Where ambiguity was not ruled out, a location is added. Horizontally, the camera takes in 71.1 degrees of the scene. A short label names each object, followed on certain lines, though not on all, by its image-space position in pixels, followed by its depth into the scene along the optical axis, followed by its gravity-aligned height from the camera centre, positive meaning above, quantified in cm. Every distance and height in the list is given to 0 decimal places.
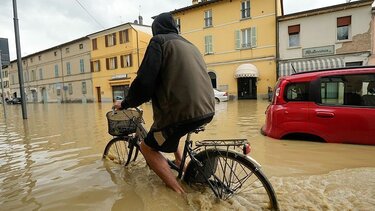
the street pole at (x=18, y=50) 1153 +201
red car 438 -41
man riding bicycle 238 +1
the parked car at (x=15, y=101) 3962 -89
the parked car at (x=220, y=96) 2028 -70
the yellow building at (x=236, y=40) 2206 +422
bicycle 234 -82
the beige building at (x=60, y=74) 3678 +309
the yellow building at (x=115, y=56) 3070 +431
